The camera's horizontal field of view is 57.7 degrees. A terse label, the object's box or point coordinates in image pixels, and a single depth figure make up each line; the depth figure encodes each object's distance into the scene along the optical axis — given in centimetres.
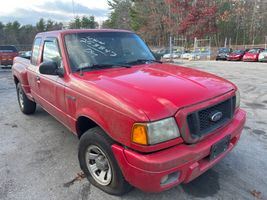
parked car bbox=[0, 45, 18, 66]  1742
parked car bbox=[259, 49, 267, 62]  2170
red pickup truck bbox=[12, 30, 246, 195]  221
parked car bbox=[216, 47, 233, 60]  2775
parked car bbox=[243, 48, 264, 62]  2326
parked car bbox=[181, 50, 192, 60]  3010
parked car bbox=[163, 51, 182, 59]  3176
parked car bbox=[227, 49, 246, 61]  2604
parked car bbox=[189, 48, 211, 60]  2920
